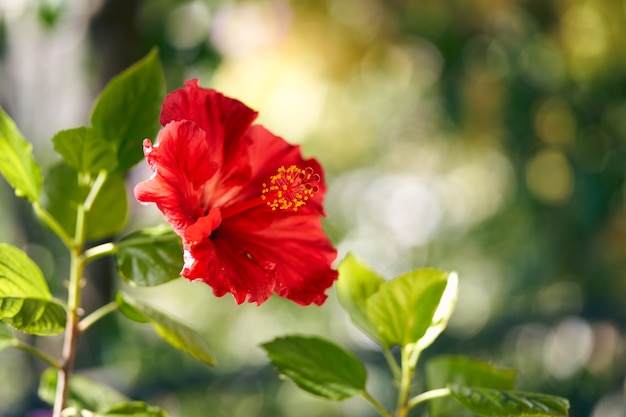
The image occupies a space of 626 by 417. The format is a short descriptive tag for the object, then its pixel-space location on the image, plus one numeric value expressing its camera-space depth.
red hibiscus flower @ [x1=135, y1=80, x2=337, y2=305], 0.97
